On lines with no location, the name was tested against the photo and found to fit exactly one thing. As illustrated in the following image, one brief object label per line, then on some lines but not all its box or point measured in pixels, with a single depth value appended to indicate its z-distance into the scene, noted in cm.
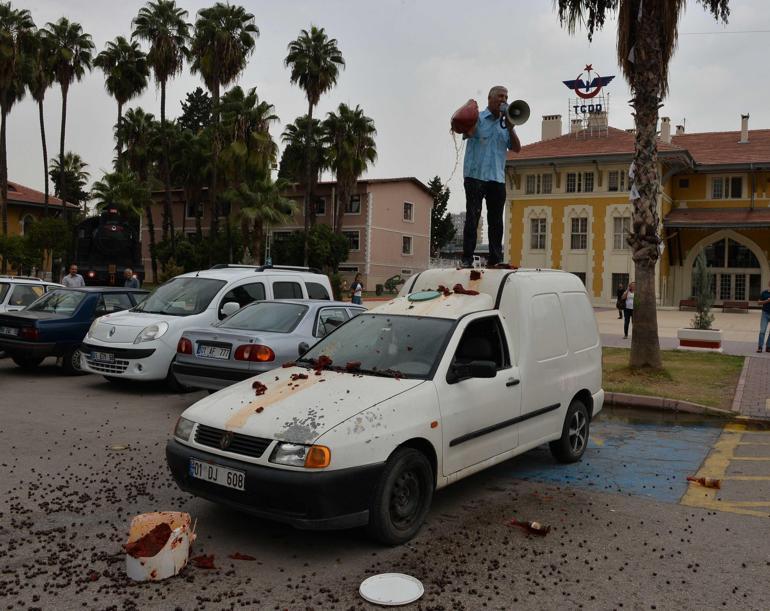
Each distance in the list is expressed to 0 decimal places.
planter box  1741
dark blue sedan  1105
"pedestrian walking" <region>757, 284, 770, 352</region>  1729
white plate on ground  373
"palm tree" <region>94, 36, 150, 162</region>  4266
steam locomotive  2542
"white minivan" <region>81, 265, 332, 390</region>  989
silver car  840
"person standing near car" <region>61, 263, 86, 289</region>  1761
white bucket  392
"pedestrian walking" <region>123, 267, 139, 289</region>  1759
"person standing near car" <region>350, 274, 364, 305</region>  2795
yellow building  4369
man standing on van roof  827
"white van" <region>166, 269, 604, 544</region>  422
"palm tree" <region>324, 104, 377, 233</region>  4600
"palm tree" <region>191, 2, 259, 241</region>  3931
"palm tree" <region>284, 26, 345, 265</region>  4091
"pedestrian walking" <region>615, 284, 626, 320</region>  2367
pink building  5191
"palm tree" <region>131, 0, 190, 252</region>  3978
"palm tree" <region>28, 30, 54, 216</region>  3969
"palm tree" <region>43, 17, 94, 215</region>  4172
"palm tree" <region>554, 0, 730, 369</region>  1224
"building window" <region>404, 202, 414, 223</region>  5550
